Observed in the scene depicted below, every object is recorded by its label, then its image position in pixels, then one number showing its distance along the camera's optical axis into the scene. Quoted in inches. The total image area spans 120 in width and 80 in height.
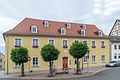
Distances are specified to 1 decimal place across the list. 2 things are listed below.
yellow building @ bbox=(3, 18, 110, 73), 587.1
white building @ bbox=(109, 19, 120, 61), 829.1
